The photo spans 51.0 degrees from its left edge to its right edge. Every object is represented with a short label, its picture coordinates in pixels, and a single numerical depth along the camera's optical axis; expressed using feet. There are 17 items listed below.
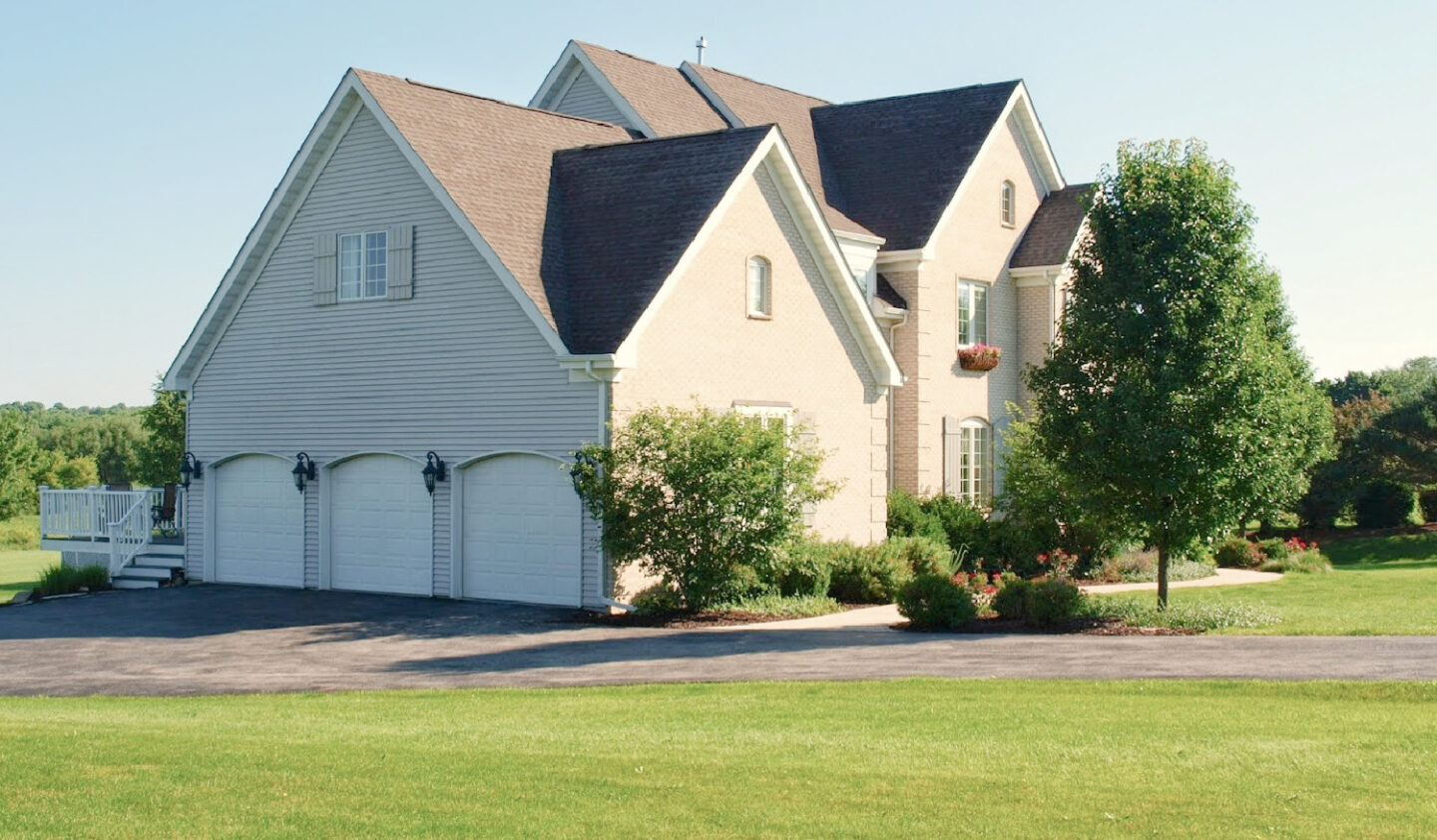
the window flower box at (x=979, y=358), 106.52
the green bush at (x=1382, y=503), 144.97
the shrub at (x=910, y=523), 96.43
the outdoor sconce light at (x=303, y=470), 86.12
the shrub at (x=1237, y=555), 111.55
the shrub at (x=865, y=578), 80.43
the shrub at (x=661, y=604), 73.05
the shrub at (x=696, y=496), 71.15
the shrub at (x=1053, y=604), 68.33
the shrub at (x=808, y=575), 77.25
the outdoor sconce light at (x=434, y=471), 79.92
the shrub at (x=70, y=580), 88.69
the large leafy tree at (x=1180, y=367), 68.69
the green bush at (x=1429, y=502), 154.10
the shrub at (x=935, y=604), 67.77
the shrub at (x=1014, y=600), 69.72
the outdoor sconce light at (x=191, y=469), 91.81
